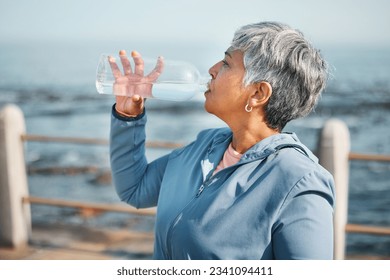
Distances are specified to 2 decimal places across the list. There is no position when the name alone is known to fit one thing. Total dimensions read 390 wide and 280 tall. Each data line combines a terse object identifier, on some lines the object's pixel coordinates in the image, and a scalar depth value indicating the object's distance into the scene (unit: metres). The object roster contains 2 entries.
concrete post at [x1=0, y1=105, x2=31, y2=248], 3.34
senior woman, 1.26
